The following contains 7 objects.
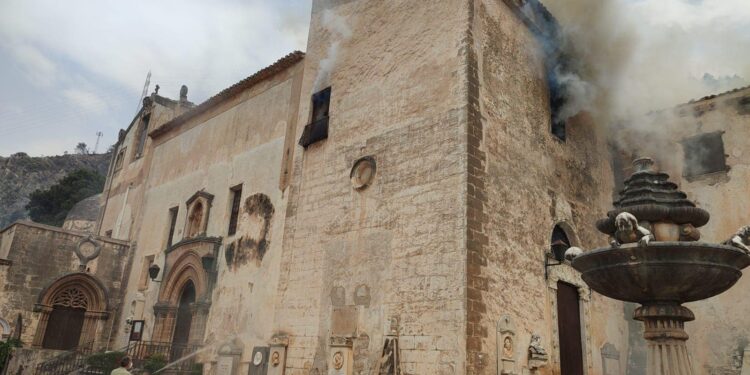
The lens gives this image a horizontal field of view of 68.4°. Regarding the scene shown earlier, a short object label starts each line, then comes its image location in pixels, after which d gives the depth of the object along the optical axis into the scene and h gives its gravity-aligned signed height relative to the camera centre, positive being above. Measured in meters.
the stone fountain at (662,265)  5.20 +1.13
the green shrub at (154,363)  12.41 -0.26
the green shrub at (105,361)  13.09 -0.30
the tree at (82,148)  66.81 +22.97
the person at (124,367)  6.99 -0.23
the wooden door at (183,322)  13.75 +0.76
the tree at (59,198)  38.50 +9.73
